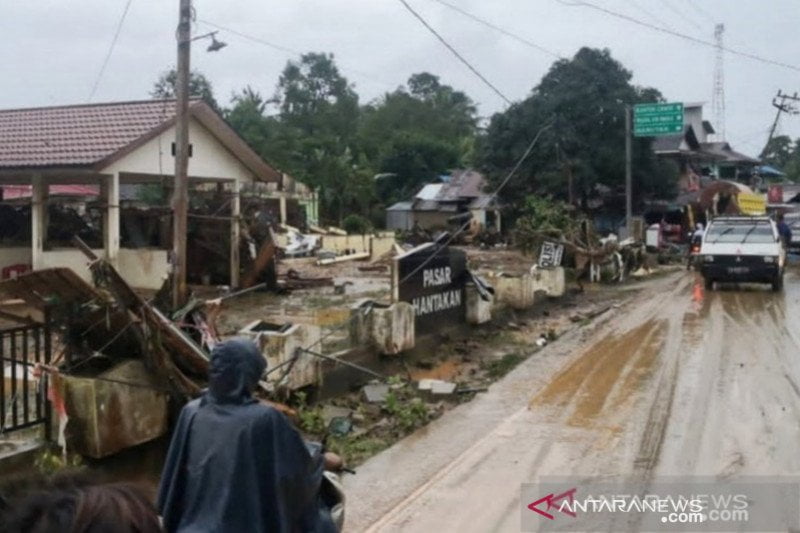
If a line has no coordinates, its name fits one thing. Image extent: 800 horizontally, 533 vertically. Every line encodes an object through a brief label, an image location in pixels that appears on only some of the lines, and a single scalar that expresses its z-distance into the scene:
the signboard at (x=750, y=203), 38.22
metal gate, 6.95
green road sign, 32.09
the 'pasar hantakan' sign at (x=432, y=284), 13.23
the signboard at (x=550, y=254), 22.12
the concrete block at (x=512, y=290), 17.92
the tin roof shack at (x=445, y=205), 47.66
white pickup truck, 21.41
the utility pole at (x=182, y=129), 11.66
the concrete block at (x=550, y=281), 20.09
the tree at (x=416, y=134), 56.91
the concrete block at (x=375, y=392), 10.50
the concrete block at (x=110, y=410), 7.30
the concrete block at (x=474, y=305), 15.64
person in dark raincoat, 3.50
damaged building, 18.12
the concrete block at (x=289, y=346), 9.62
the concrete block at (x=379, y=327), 12.05
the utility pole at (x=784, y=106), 46.22
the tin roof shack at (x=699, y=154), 46.91
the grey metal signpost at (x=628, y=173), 31.86
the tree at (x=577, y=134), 36.97
